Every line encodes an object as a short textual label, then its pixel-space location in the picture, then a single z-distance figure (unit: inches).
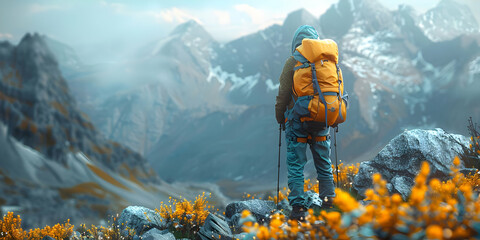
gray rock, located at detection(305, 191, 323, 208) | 287.5
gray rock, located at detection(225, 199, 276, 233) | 314.9
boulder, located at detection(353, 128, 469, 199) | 303.3
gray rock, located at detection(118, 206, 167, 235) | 311.1
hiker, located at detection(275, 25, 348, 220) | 245.9
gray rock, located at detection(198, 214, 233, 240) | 240.0
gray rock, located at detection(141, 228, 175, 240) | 242.2
